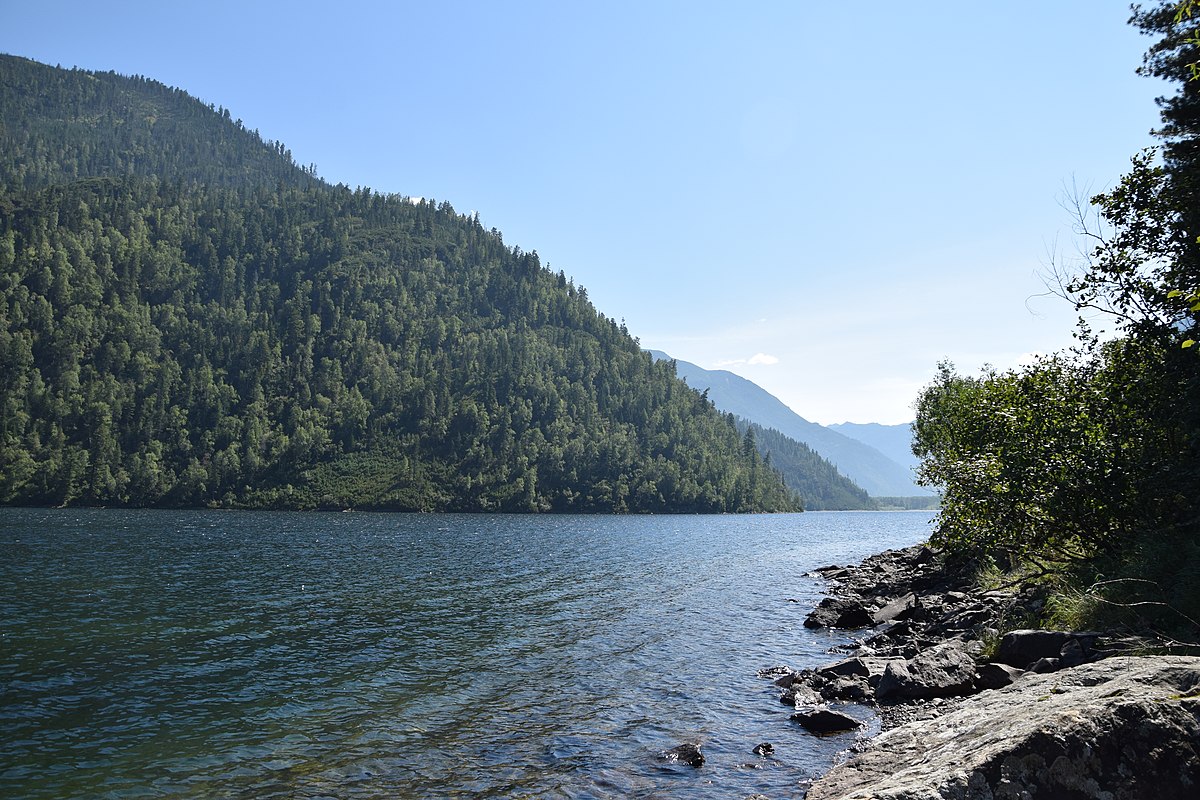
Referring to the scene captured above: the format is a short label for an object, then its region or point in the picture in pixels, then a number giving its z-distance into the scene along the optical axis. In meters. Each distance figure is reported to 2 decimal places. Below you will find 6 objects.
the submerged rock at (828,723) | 20.19
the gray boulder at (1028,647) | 19.28
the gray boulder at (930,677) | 20.86
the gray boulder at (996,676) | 19.02
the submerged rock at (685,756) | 18.33
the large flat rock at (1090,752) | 8.45
